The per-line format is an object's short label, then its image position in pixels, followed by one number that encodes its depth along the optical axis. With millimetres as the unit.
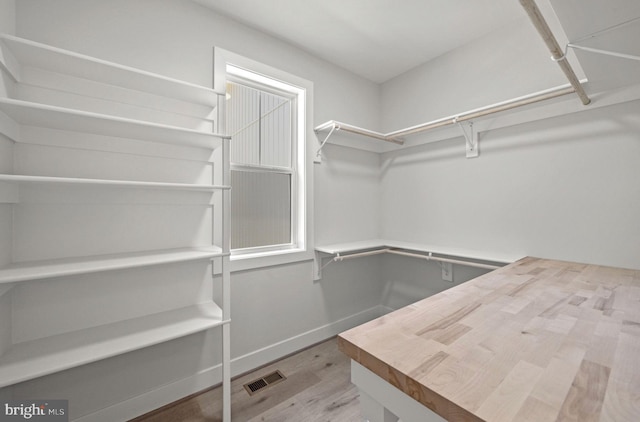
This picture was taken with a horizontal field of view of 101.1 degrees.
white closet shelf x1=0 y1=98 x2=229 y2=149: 1080
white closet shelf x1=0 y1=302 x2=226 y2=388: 1076
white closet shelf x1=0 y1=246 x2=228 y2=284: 1054
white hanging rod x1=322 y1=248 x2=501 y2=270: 1909
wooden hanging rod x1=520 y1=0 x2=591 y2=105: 905
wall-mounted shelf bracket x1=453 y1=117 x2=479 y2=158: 2172
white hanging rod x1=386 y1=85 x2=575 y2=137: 1579
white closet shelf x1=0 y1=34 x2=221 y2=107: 1117
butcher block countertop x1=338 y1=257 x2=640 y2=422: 497
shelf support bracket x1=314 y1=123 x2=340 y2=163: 2338
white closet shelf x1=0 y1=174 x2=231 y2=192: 998
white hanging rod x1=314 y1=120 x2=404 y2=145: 2188
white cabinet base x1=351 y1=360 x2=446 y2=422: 597
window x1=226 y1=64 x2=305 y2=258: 2059
